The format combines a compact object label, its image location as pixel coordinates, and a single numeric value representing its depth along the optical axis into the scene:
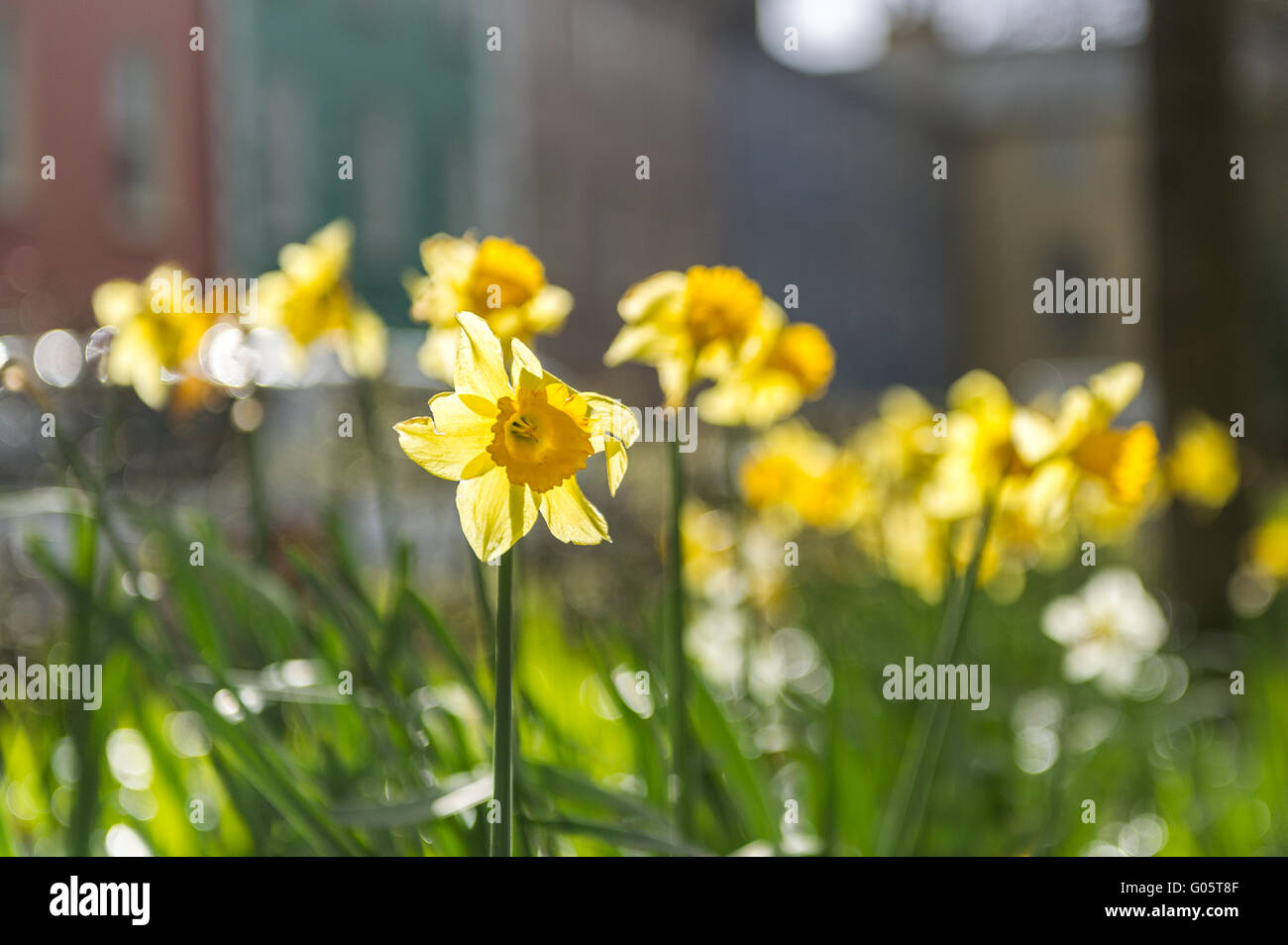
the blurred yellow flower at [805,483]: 1.71
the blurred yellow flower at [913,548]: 1.76
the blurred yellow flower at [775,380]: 1.17
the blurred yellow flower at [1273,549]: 2.19
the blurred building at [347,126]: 10.41
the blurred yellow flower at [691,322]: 0.99
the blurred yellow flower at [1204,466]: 2.26
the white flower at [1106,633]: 2.21
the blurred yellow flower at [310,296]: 1.27
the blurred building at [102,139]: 9.38
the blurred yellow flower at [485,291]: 0.91
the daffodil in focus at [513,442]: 0.65
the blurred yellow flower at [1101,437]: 0.97
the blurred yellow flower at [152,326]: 1.19
